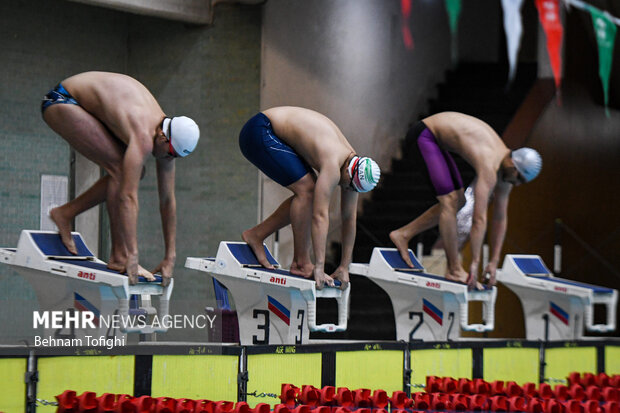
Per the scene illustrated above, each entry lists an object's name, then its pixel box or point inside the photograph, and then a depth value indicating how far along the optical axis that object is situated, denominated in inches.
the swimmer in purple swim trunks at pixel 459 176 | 584.1
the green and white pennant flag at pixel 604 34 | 837.5
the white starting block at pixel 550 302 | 639.8
